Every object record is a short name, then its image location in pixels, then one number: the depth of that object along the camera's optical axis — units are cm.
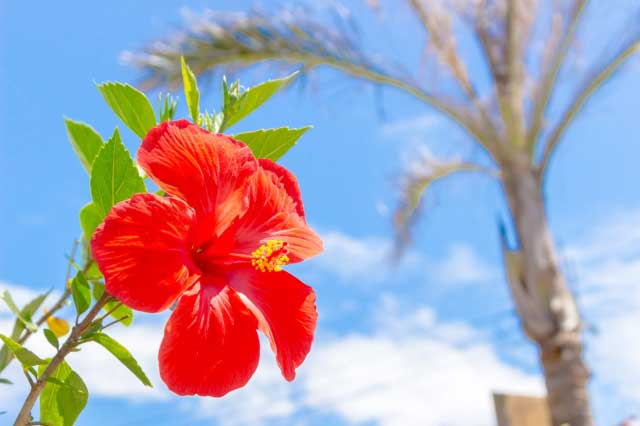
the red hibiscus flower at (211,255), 48
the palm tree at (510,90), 456
